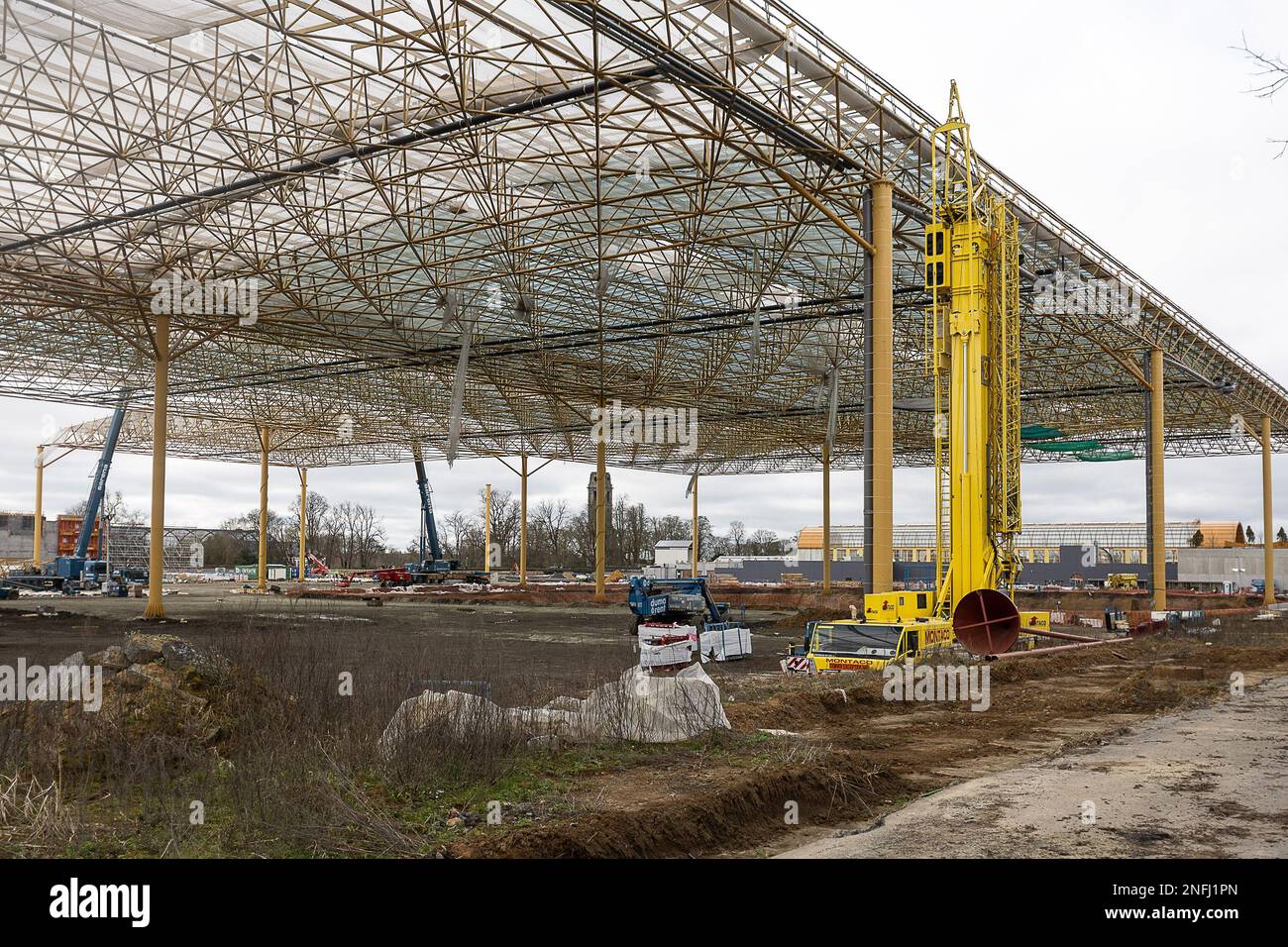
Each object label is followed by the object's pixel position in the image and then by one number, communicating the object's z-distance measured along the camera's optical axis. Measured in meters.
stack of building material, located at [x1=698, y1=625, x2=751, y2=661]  24.75
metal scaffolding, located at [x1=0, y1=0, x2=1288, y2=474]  19.20
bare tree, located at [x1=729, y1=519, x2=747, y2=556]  153.25
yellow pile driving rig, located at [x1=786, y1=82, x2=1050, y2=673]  18.81
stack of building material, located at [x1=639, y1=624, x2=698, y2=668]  22.45
